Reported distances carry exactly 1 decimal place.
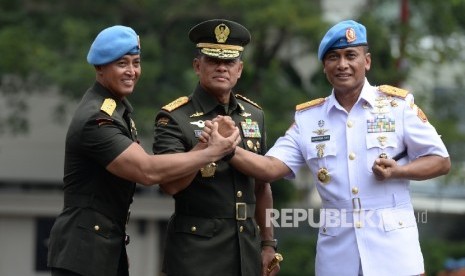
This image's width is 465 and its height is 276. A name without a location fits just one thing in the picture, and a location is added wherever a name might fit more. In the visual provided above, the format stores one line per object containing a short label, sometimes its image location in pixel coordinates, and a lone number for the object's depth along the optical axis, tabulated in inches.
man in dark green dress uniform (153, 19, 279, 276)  522.3
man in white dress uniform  518.9
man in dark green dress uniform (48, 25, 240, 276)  498.6
